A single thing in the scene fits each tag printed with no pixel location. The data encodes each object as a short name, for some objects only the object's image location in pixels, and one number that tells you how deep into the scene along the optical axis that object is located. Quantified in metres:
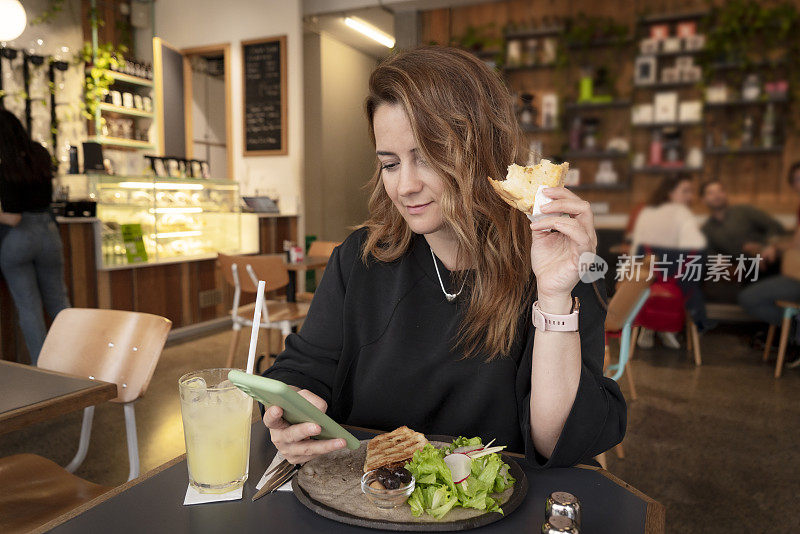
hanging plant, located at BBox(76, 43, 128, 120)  6.02
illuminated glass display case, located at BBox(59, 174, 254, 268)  4.09
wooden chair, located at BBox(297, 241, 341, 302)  4.76
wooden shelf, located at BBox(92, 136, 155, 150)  6.12
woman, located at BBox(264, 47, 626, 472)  0.96
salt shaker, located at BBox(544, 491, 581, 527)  0.59
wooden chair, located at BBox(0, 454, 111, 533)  1.18
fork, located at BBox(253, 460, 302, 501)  0.73
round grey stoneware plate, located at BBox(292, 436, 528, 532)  0.64
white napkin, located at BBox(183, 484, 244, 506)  0.71
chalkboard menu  6.14
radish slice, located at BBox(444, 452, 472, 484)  0.71
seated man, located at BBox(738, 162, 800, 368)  3.72
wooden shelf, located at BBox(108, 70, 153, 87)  6.21
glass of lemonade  0.74
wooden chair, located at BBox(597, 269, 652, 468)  2.66
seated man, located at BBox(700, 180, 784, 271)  2.47
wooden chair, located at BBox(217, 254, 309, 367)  3.59
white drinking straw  0.75
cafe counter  3.93
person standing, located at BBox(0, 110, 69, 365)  3.06
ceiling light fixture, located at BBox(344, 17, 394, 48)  6.33
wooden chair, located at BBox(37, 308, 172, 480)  1.49
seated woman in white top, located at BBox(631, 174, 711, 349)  2.48
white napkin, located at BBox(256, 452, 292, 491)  0.74
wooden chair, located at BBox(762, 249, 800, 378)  3.85
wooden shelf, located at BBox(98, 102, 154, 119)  6.08
